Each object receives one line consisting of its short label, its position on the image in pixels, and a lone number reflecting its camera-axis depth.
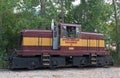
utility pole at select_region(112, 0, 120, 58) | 16.07
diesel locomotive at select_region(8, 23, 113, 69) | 11.32
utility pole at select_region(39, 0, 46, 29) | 15.02
